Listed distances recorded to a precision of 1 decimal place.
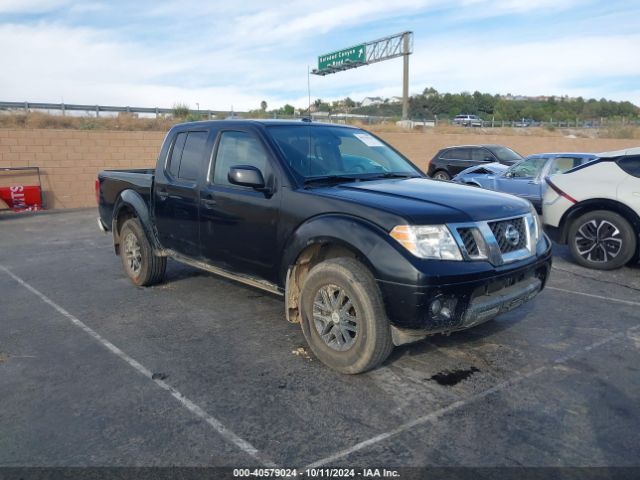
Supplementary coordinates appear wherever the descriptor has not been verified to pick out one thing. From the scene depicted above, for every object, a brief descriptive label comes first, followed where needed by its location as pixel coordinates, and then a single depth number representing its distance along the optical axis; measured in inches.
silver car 402.0
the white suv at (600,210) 263.4
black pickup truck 138.3
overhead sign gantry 1427.2
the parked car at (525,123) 1682.8
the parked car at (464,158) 667.4
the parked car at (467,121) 1591.8
